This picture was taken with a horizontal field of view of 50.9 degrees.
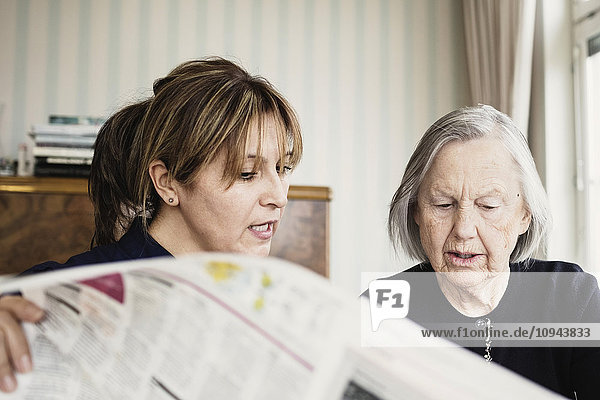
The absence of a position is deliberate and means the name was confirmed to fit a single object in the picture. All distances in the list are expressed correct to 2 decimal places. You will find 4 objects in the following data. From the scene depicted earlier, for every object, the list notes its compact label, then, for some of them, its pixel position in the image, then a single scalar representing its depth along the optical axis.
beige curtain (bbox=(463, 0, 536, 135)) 2.57
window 2.44
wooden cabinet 2.27
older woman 1.17
